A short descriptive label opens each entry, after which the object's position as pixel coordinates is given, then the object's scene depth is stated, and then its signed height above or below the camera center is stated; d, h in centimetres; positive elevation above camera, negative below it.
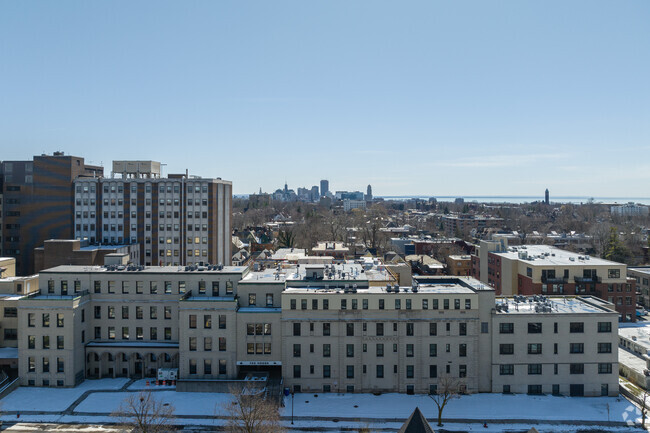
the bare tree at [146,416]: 4919 -2263
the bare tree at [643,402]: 5354 -2308
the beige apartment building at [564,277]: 8569 -1187
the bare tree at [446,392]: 5412 -2211
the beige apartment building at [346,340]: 6197 -1683
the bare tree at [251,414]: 4791 -2145
